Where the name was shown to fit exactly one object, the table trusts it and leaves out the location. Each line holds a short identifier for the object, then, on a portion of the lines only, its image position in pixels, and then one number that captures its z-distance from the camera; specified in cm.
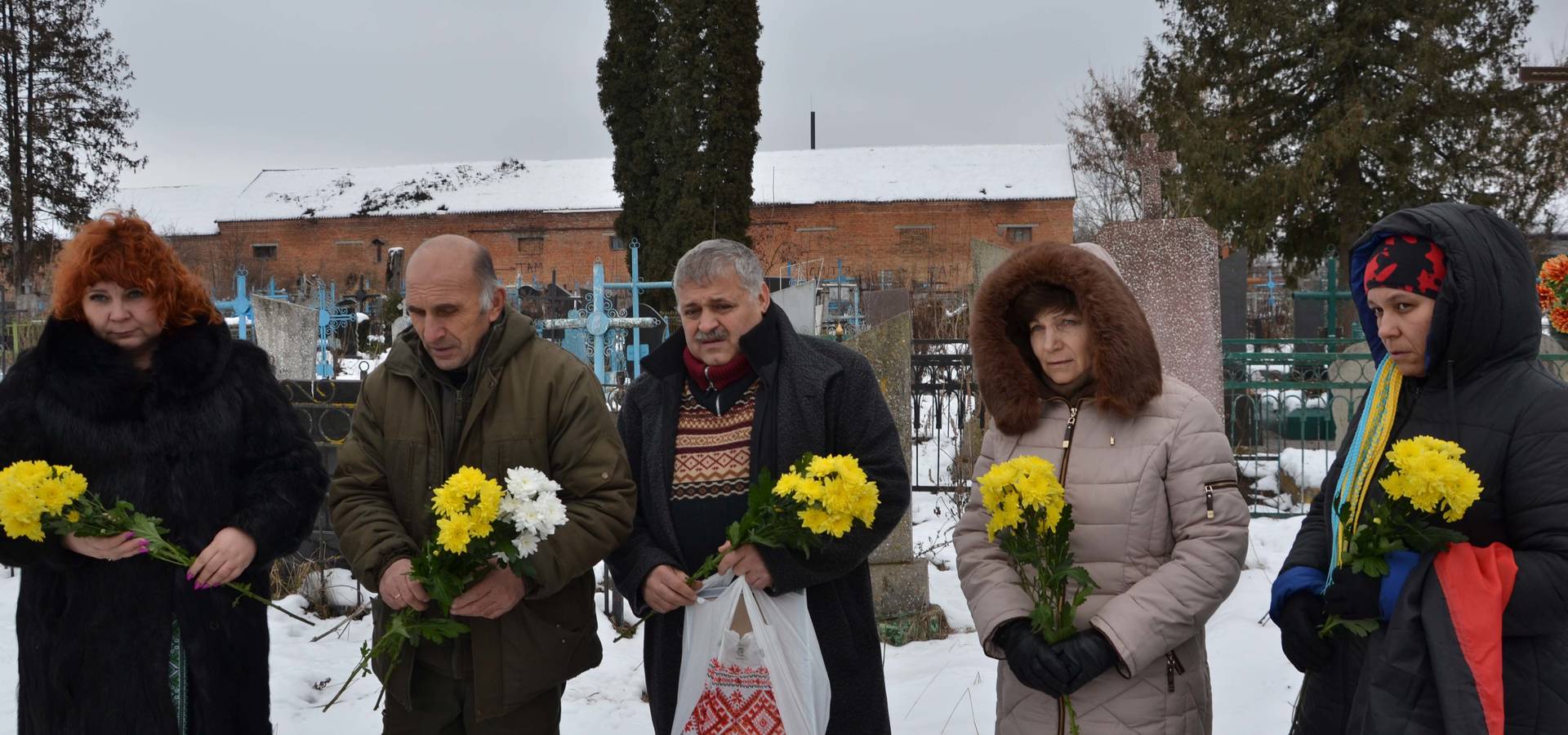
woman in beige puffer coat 215
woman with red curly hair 246
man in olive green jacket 239
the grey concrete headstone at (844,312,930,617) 488
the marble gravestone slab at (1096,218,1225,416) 532
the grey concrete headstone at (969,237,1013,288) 602
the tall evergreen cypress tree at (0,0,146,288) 2261
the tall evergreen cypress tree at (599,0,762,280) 1823
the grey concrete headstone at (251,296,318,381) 830
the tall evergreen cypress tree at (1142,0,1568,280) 1797
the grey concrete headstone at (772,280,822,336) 615
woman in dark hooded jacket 177
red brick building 3303
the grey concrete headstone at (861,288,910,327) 1054
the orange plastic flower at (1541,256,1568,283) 493
